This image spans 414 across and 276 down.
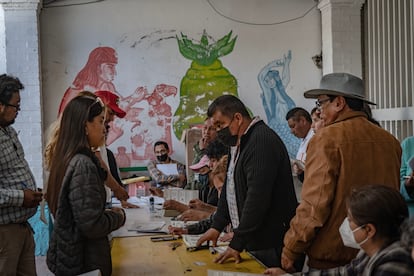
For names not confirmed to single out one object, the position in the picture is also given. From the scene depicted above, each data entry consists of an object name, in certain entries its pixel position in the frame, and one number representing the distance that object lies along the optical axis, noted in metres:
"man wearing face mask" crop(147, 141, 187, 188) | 5.69
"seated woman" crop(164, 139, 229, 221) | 3.63
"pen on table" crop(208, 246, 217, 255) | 2.73
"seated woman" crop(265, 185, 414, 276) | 1.78
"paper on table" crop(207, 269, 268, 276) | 2.08
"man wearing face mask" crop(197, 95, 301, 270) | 2.53
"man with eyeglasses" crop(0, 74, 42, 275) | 2.98
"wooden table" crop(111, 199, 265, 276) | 2.43
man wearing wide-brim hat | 2.22
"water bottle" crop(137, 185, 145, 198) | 5.35
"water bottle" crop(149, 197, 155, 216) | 4.20
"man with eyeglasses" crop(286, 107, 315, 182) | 5.75
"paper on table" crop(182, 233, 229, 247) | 2.90
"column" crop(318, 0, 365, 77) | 6.65
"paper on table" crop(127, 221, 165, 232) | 3.43
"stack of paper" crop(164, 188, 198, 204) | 4.02
